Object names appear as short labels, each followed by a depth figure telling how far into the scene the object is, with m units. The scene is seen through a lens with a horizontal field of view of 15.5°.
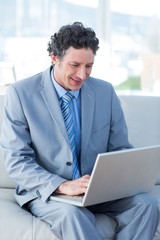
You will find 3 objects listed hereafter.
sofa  2.05
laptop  1.93
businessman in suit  2.09
